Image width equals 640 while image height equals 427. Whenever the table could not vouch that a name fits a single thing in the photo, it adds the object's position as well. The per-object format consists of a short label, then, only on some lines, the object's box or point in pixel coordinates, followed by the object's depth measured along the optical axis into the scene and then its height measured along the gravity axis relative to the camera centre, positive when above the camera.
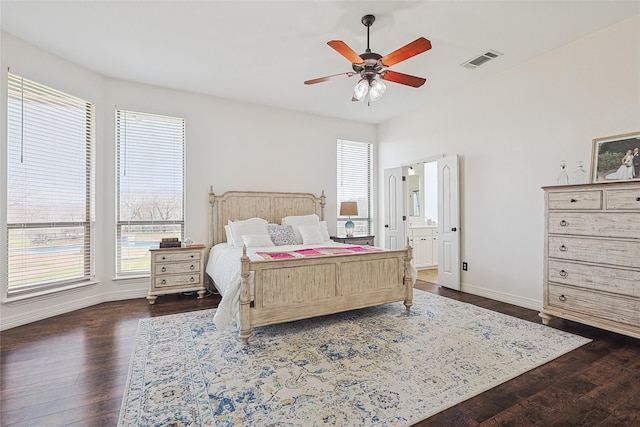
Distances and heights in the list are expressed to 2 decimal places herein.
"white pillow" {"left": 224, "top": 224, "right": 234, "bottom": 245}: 4.57 -0.32
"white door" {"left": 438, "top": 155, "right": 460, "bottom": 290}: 4.70 -0.18
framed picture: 2.96 +0.54
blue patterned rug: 1.88 -1.19
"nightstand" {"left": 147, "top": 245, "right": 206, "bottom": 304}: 4.15 -0.80
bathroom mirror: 7.29 +0.43
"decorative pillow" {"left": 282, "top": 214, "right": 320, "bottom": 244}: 4.98 -0.14
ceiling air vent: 3.59 +1.84
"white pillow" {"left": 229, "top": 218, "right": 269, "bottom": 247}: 4.49 -0.24
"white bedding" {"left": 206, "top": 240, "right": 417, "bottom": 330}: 2.87 -0.69
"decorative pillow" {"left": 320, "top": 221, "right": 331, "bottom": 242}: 4.96 -0.31
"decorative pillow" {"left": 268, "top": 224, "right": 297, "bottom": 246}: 4.63 -0.34
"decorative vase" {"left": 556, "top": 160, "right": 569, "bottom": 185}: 3.34 +0.39
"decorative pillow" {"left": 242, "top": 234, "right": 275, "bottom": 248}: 4.25 -0.39
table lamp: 5.57 +0.04
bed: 2.89 -0.73
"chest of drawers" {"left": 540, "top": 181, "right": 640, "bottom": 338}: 2.67 -0.40
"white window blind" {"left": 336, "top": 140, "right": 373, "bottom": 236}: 6.12 +0.64
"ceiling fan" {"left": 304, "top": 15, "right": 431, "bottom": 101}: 2.47 +1.29
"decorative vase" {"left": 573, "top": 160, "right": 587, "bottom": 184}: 3.27 +0.39
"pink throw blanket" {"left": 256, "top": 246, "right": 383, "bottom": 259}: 3.32 -0.46
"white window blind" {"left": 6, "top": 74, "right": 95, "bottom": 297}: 3.30 +0.28
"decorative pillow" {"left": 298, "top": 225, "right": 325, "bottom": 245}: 4.71 -0.35
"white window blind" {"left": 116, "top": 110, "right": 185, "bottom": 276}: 4.37 +0.39
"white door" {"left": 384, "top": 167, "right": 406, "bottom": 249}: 5.90 +0.05
